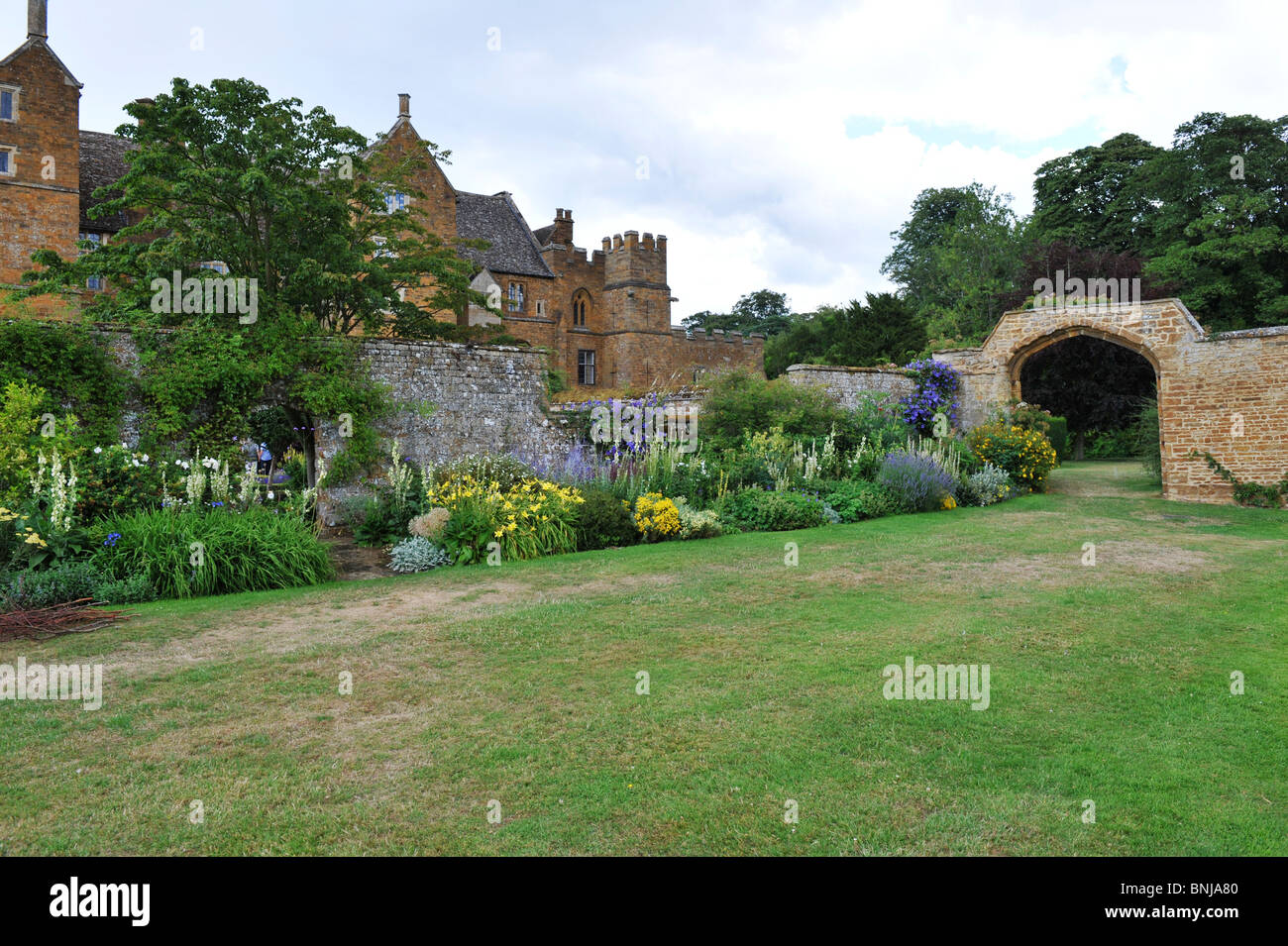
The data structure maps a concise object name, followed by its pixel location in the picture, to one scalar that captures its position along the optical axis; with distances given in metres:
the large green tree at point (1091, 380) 28.53
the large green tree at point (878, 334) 29.16
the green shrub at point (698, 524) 12.44
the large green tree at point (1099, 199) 37.06
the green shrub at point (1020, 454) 18.34
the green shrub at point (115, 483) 9.21
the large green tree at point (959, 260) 35.66
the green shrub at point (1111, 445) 32.09
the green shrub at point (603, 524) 11.82
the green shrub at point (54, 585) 7.45
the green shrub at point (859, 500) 14.34
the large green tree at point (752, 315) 77.00
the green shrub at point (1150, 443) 19.80
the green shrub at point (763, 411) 16.31
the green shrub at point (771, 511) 13.32
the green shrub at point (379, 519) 11.13
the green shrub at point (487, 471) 12.34
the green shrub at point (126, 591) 7.99
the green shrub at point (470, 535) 10.59
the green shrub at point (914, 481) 15.13
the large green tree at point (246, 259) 11.23
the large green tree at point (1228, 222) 29.66
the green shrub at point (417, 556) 10.17
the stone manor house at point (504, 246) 27.78
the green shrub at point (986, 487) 16.55
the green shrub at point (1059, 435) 26.23
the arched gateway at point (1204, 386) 15.95
